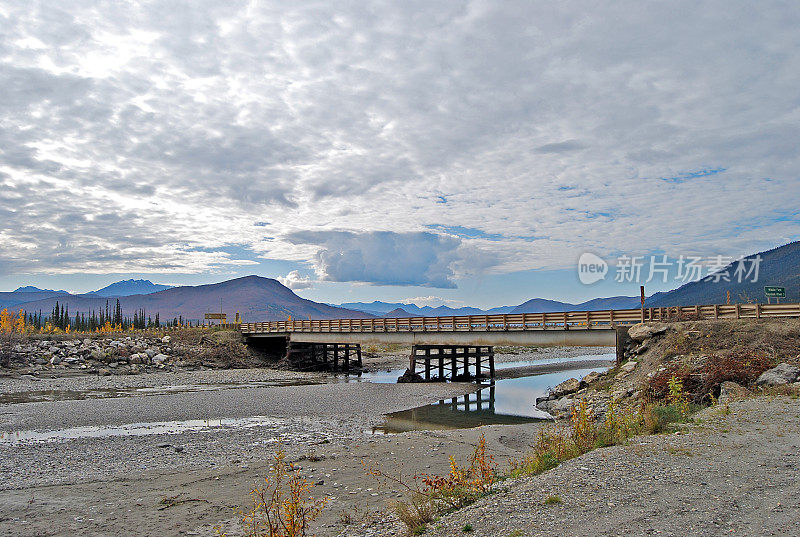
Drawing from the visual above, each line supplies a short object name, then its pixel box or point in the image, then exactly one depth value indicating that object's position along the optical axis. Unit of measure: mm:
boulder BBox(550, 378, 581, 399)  27859
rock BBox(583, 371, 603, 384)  27969
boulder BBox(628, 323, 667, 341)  28156
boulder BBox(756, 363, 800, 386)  19625
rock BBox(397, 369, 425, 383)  40156
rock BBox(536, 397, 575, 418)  24116
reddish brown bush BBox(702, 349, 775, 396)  20312
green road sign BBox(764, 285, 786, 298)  28359
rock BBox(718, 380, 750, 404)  18569
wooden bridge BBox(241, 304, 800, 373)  28594
